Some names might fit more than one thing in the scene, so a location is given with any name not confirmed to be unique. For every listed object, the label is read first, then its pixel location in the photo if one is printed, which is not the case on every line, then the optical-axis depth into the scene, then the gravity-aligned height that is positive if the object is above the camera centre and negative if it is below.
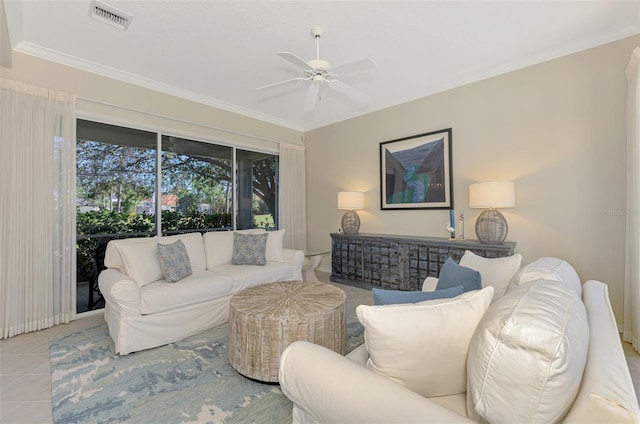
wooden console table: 3.40 -0.59
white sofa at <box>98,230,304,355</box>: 2.44 -0.71
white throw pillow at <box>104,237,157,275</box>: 2.88 -0.42
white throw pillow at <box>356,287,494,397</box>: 1.02 -0.44
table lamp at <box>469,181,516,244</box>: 3.14 +0.08
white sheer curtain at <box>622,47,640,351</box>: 2.41 -0.02
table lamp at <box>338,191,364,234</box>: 4.56 +0.10
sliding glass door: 3.42 +0.34
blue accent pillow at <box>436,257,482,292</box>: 1.55 -0.36
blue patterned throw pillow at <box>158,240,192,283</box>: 2.88 -0.48
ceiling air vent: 2.41 +1.67
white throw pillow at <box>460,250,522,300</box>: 1.82 -0.38
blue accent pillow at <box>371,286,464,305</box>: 1.29 -0.37
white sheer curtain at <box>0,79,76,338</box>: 2.83 +0.06
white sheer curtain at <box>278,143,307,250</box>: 5.38 +0.30
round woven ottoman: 1.95 -0.77
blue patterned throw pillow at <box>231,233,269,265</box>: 3.67 -0.46
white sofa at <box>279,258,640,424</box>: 0.73 -0.44
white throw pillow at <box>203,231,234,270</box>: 3.63 -0.43
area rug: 1.72 -1.15
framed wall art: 3.93 +0.56
